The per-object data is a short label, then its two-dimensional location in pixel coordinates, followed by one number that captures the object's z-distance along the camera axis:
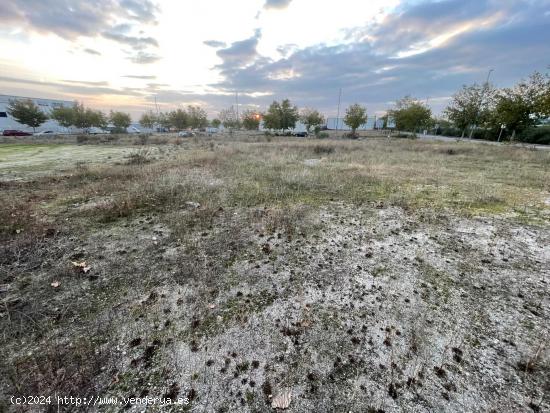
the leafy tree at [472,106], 30.16
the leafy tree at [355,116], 42.84
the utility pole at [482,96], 30.03
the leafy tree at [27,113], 46.91
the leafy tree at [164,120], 64.47
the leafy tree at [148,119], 71.62
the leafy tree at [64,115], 50.41
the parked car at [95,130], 66.16
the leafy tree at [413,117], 36.88
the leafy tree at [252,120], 59.53
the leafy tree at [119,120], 58.41
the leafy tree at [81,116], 50.97
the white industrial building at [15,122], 59.81
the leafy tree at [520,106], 23.98
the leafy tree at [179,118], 57.81
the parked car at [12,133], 46.88
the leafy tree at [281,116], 50.19
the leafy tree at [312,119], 52.94
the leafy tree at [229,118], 72.69
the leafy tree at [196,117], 59.75
